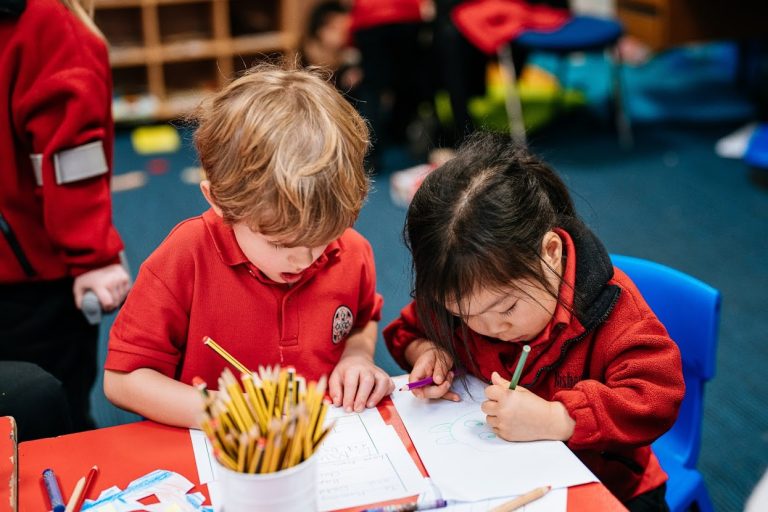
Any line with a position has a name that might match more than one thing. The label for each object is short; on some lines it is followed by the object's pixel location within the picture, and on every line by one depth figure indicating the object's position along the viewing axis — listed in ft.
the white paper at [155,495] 2.83
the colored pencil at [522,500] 2.74
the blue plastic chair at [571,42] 12.03
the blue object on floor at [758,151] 10.93
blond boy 3.23
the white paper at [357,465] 2.89
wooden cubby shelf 14.49
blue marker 2.78
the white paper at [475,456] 2.93
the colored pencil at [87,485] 2.82
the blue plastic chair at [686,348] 4.16
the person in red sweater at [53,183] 4.28
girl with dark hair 3.30
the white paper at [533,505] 2.80
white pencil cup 2.34
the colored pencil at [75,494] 2.75
